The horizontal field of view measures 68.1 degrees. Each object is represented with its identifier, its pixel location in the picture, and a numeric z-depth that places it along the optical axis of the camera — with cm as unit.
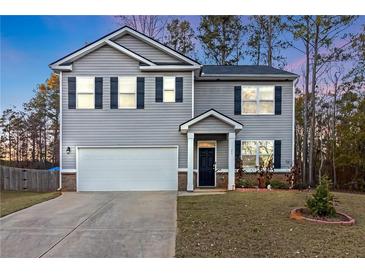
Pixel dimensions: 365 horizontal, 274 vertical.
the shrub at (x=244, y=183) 1146
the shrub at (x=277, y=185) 1156
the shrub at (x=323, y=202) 648
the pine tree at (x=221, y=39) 2023
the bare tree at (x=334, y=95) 1667
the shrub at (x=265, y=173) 1166
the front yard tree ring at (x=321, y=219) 612
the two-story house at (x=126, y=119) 1128
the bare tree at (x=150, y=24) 1843
